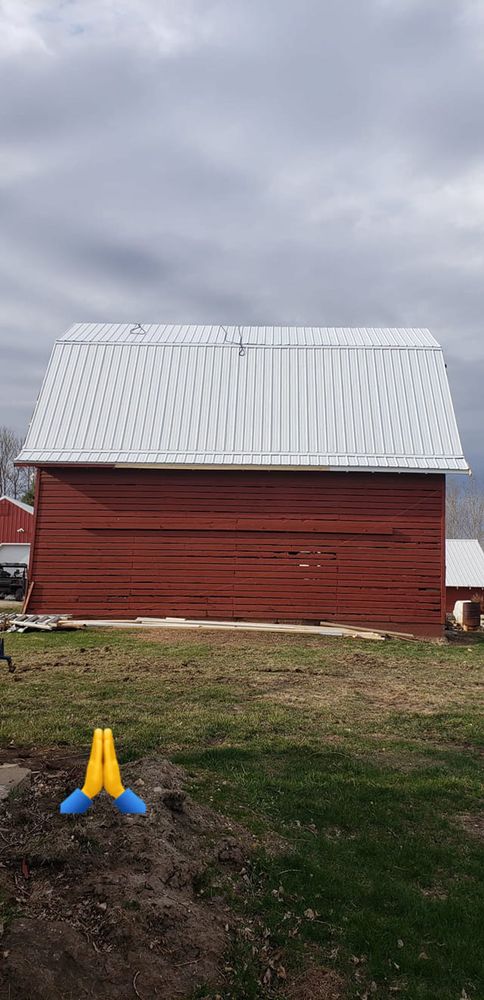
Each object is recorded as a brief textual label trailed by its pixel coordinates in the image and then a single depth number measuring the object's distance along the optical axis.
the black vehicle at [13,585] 27.89
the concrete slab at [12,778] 4.86
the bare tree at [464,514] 78.69
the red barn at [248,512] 17.33
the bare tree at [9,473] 65.06
